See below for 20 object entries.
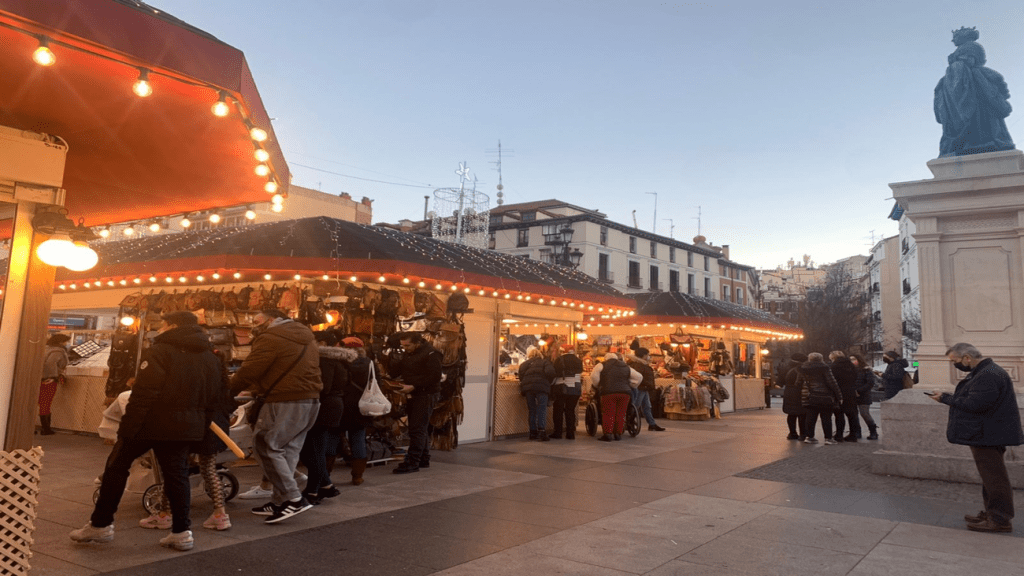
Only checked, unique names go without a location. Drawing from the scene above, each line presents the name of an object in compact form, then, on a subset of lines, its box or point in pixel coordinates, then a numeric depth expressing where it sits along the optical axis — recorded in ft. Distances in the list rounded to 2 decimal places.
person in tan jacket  18.33
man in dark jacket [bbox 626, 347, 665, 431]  46.01
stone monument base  26.30
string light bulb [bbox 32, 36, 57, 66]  11.75
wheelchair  41.98
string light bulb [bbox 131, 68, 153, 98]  13.16
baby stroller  18.34
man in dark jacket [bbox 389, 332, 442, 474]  26.40
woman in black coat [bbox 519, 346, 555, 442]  38.19
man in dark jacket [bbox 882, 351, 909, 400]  35.88
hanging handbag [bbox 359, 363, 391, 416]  23.14
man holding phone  18.70
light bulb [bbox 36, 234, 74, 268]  14.33
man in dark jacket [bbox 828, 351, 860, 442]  40.75
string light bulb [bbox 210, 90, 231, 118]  14.74
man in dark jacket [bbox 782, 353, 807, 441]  41.39
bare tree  135.95
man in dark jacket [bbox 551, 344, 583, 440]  39.11
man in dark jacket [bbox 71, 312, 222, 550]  15.31
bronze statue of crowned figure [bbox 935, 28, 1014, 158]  30.32
